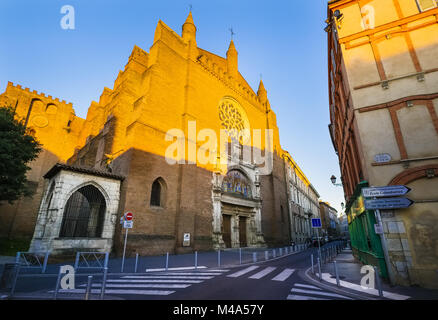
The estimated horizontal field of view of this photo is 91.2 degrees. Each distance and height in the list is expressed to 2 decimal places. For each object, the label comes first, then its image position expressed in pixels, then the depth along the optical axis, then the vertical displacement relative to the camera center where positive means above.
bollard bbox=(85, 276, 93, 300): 3.77 -1.03
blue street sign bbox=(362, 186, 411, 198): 6.94 +1.24
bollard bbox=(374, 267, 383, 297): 5.36 -1.36
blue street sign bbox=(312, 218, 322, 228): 11.41 +0.45
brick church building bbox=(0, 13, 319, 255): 13.47 +6.00
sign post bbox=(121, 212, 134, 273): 10.23 +0.32
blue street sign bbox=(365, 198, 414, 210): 6.93 +0.86
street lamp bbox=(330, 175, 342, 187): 16.11 +3.66
